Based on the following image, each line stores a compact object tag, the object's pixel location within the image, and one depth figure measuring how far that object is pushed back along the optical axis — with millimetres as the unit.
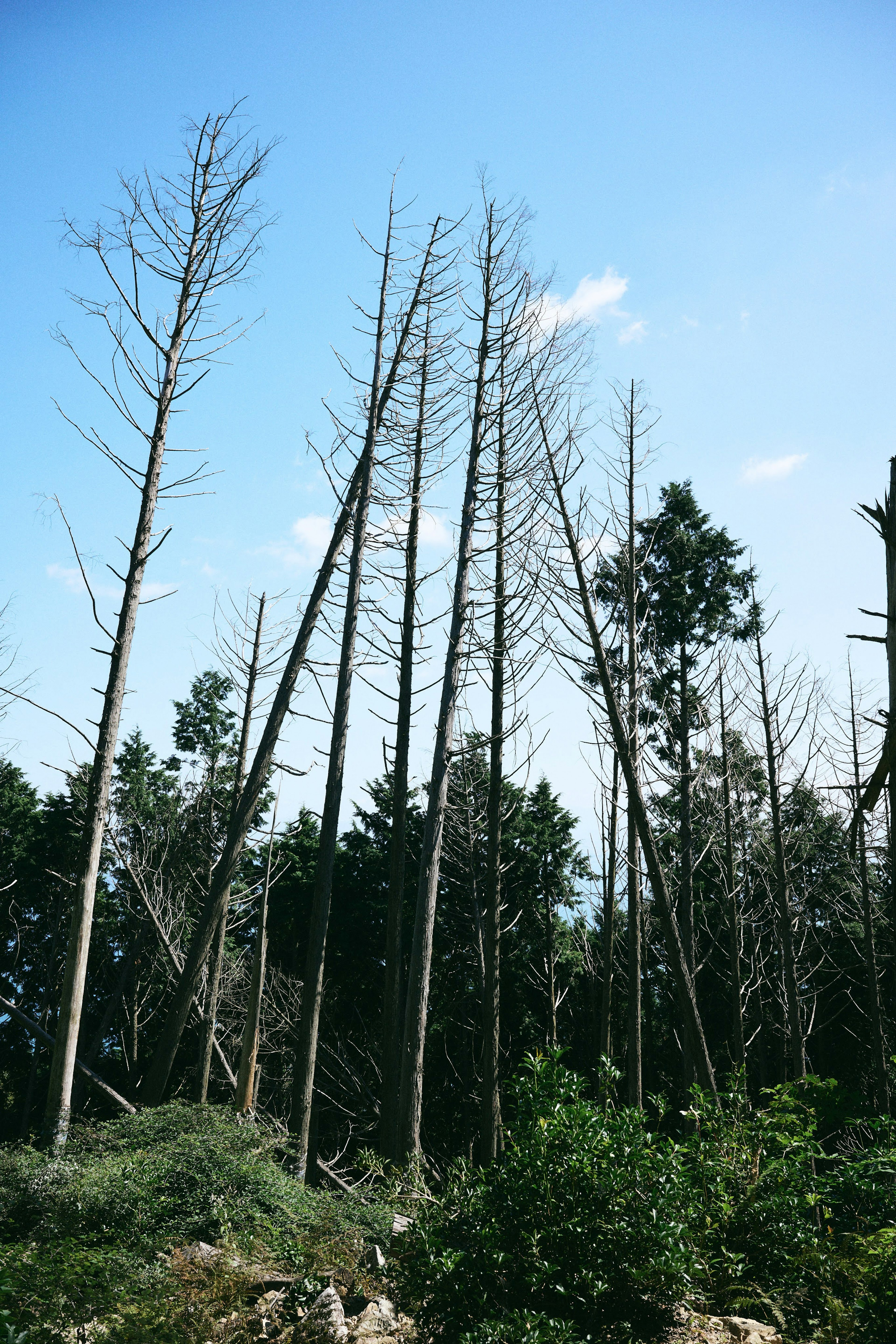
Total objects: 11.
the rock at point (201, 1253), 5469
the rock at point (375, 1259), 5438
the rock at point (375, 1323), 4441
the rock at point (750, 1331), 3941
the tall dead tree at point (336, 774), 9727
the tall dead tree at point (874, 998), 13883
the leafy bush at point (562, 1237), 3852
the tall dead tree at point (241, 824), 8617
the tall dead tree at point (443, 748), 9297
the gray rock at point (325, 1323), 4316
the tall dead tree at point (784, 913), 13023
